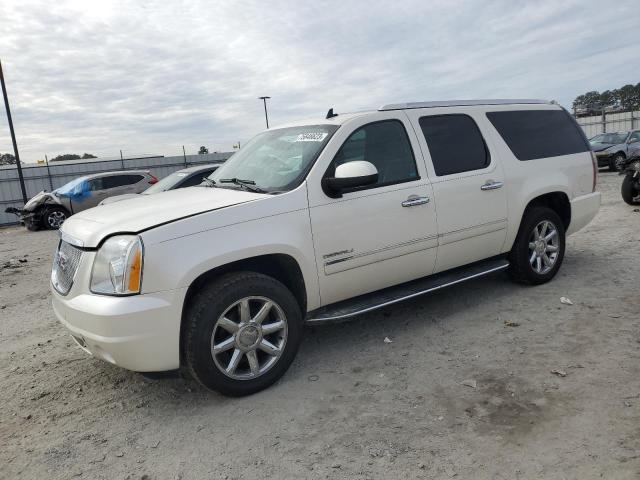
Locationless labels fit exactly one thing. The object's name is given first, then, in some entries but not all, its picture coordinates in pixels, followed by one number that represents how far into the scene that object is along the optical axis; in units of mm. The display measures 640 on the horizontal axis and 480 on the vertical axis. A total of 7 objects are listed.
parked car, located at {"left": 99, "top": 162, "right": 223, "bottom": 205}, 9859
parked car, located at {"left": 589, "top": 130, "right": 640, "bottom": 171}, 18406
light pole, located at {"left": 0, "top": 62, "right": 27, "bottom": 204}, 19636
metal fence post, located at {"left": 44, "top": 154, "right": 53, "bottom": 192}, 23859
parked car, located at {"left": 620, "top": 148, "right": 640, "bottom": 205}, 9867
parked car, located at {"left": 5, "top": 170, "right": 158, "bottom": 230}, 15305
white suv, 3064
